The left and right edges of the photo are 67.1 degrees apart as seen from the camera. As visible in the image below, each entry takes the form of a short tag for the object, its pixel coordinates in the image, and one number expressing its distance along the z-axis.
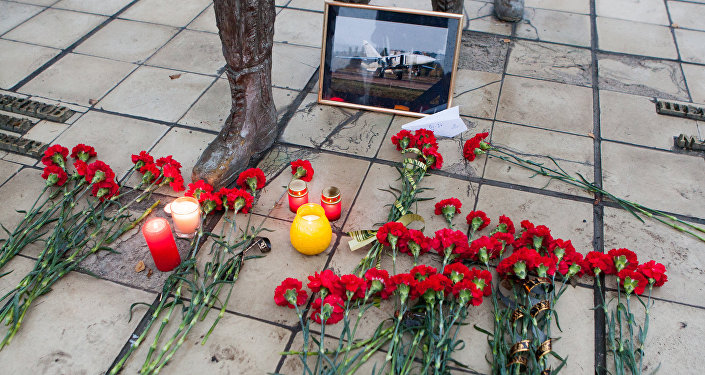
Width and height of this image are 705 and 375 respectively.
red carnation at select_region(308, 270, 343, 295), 1.65
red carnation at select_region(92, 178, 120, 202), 2.04
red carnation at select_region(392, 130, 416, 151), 2.32
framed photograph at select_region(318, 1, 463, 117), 2.50
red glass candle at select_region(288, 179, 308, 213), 1.97
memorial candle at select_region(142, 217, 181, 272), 1.71
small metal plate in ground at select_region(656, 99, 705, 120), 2.62
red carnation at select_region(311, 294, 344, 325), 1.62
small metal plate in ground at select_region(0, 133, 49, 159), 2.33
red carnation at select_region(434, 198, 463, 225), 2.00
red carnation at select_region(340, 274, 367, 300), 1.63
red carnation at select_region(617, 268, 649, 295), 1.73
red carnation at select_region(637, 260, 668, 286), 1.74
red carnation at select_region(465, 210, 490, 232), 1.93
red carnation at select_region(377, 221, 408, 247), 1.81
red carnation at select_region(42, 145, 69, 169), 2.16
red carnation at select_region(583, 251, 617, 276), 1.78
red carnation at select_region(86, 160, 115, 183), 2.08
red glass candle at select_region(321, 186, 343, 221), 1.94
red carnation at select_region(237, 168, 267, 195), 2.07
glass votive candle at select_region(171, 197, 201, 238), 1.89
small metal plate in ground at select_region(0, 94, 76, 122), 2.54
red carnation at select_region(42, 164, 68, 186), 2.08
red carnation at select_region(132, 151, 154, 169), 2.19
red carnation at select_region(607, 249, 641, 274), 1.78
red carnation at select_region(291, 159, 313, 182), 2.17
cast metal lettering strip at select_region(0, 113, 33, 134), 2.46
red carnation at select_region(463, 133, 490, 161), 2.31
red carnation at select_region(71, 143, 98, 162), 2.23
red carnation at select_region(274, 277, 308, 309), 1.64
